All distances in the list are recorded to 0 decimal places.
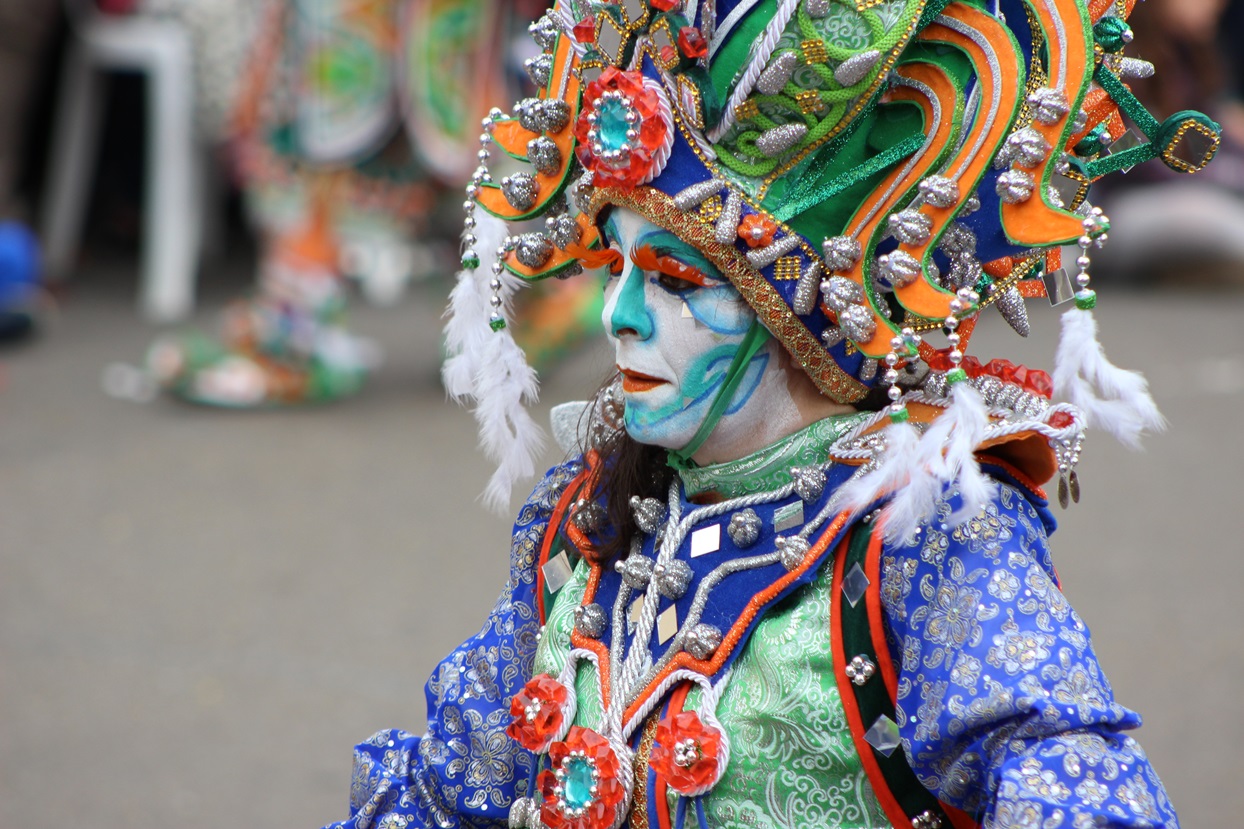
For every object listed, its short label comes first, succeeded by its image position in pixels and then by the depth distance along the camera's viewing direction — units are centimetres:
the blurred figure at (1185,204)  1784
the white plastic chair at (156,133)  1540
